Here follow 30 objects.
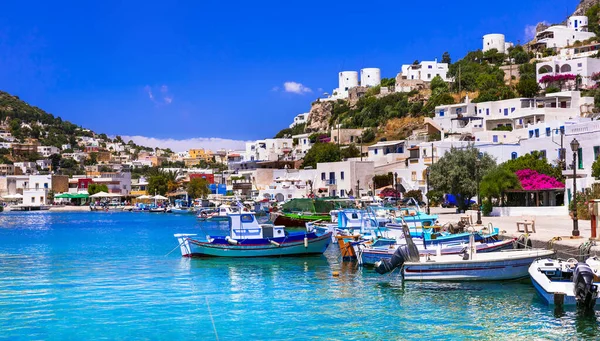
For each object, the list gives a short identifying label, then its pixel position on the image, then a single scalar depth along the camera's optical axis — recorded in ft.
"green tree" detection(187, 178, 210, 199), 356.18
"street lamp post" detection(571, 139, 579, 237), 78.28
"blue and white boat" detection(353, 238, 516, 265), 79.25
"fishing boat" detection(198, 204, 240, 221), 226.15
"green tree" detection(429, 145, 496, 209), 154.20
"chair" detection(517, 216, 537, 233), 90.38
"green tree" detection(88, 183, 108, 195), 420.36
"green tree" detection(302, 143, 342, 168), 303.35
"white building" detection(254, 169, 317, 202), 266.36
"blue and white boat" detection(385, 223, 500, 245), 86.22
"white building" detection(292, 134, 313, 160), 373.61
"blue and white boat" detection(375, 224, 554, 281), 70.13
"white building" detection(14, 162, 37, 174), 549.70
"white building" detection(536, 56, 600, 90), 298.56
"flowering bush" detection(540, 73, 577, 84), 299.79
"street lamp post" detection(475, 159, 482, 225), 115.55
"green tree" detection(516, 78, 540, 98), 296.92
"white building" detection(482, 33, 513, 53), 403.34
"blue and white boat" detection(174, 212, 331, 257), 103.24
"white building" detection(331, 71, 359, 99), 489.67
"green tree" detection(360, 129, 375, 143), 350.95
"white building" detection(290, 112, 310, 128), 538.06
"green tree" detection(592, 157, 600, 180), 122.52
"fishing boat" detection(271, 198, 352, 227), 171.94
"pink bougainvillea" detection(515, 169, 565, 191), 141.08
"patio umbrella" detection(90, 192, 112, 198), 382.22
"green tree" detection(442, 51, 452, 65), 444.96
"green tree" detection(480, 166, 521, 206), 141.49
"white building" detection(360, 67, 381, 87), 484.33
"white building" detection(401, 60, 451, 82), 422.82
